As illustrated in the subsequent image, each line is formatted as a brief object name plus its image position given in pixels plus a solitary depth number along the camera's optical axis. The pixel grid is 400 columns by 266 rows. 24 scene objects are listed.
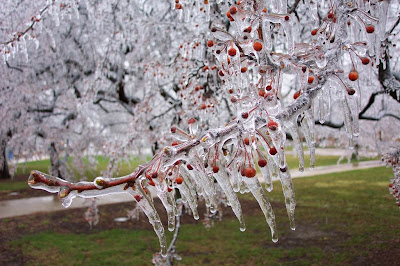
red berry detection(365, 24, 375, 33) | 0.94
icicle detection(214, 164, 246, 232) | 0.86
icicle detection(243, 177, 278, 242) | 0.85
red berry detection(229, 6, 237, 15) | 0.90
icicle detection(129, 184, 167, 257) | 0.85
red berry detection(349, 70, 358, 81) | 0.88
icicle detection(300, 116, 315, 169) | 0.92
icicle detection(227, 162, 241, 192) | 0.86
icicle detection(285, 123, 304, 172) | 0.88
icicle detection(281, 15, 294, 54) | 0.93
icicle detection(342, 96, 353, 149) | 0.91
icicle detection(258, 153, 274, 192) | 0.85
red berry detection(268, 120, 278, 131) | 0.83
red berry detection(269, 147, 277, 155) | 0.84
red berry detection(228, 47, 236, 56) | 0.90
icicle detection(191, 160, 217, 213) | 0.86
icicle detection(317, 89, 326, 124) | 1.01
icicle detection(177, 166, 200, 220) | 0.89
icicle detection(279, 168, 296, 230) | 0.87
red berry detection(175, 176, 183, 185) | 0.87
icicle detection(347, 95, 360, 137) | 0.90
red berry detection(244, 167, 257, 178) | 0.81
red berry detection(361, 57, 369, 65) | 0.89
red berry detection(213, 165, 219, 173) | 0.84
